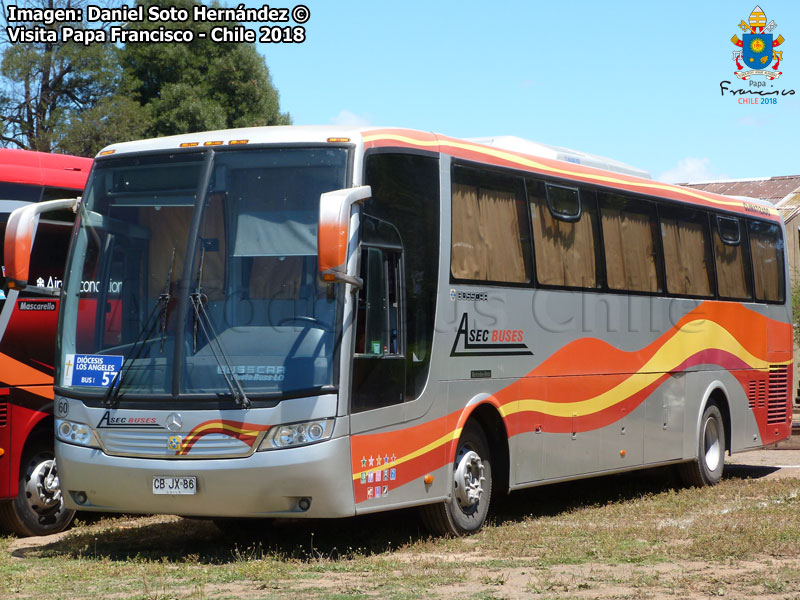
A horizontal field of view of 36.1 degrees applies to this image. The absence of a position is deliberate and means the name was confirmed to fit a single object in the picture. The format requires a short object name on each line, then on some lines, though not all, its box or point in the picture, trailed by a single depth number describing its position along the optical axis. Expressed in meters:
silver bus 9.38
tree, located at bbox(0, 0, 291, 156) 41.25
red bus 11.29
